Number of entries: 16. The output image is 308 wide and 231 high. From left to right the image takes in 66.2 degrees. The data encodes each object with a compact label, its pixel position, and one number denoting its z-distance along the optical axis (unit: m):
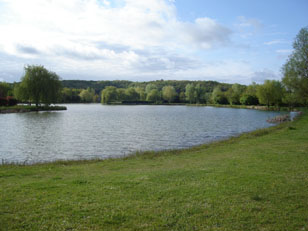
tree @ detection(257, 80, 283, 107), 101.30
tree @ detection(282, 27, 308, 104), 42.47
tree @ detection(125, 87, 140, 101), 187.75
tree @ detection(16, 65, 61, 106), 78.38
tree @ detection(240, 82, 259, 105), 130.88
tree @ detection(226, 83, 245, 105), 144.75
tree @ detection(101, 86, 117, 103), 174.25
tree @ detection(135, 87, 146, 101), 195.77
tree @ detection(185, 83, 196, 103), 174.25
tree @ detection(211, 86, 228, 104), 155.50
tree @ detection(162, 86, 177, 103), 187.00
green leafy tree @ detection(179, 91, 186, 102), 193.62
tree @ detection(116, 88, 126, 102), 185.32
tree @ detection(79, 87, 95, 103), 186.25
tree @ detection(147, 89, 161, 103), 185.00
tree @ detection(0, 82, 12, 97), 116.59
